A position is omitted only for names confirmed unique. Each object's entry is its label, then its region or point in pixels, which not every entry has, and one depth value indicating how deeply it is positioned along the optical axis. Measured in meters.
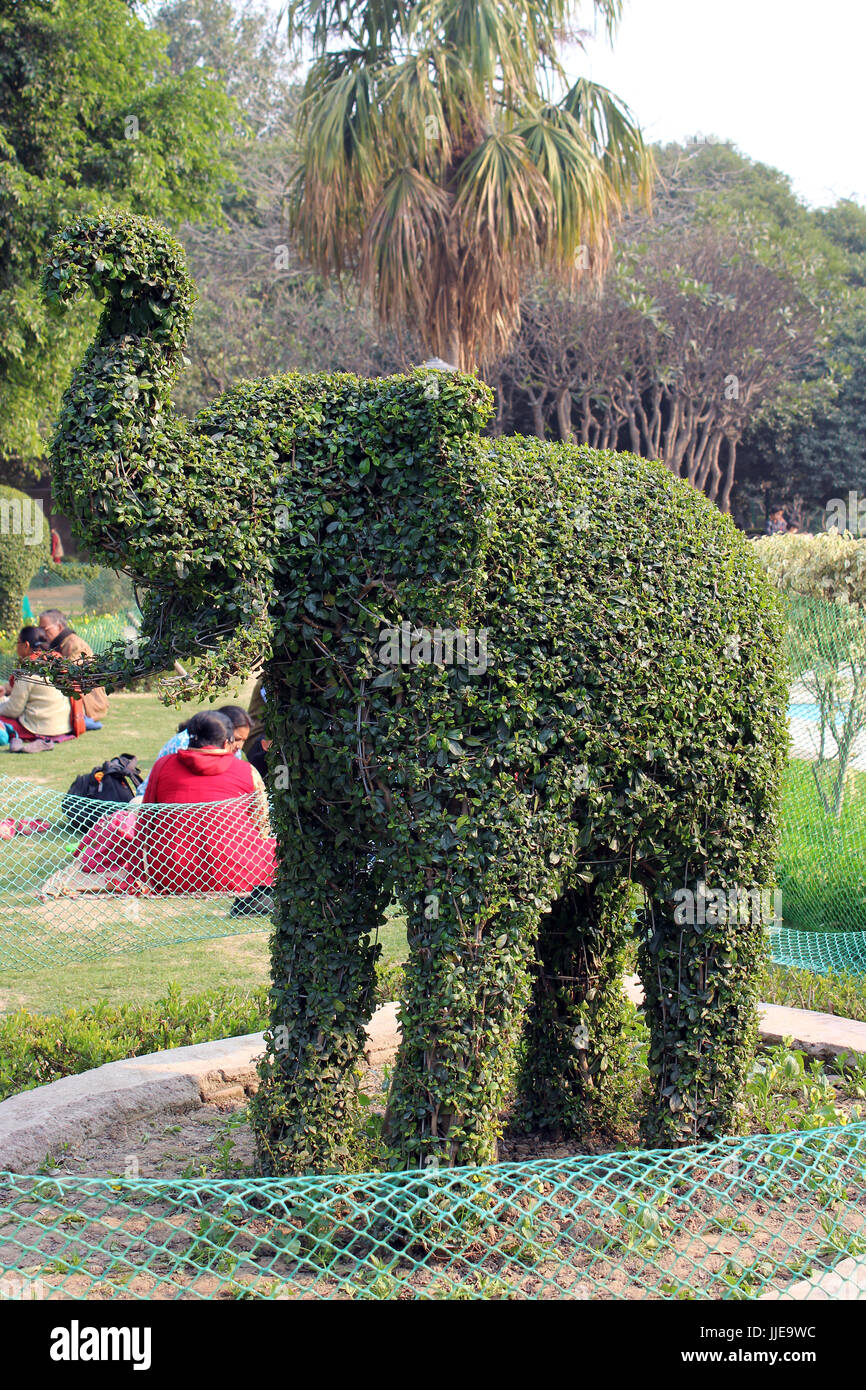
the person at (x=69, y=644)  10.95
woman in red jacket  7.28
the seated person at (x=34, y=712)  12.18
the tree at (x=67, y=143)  13.48
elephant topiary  3.11
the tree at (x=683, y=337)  22.53
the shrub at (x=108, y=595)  20.00
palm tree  10.37
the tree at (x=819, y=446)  27.89
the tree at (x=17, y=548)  17.00
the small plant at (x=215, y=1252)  3.56
